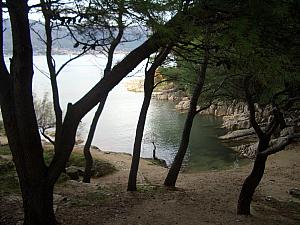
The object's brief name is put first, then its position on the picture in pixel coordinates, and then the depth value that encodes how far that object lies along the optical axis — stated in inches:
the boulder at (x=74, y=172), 460.4
